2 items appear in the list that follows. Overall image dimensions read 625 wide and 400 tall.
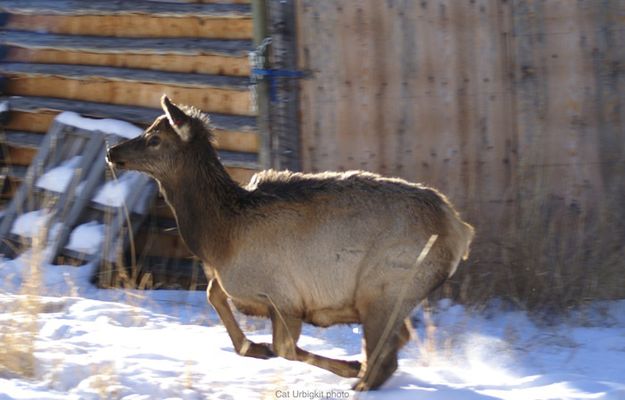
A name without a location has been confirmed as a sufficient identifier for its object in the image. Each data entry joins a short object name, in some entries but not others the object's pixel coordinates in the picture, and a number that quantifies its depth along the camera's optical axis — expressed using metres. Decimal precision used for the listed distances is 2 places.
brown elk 12.95
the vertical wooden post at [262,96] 18.81
